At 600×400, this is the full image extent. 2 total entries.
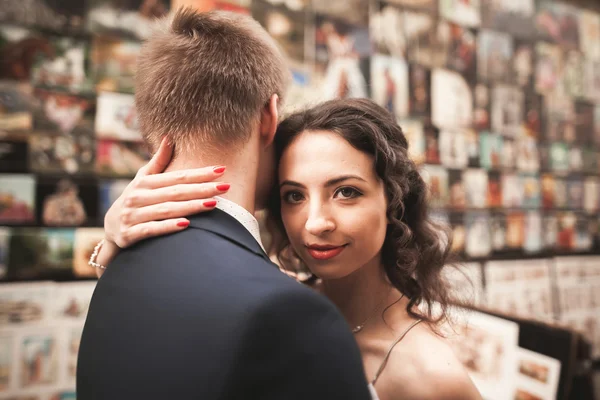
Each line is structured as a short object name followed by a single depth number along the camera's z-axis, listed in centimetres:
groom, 68
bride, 103
